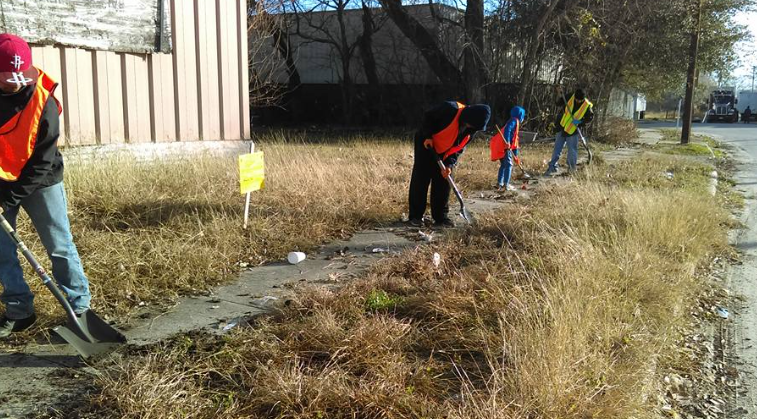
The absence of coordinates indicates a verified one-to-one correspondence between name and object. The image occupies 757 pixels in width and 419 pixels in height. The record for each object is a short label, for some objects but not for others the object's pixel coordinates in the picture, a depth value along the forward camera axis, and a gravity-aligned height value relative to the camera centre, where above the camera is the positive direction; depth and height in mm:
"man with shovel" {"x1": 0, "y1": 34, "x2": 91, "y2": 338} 3402 -413
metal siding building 7645 +309
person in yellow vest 11578 -226
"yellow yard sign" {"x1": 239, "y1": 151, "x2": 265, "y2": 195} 5906 -616
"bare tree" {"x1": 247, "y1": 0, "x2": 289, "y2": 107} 14130 +1926
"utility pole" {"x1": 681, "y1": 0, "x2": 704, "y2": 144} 17500 +1049
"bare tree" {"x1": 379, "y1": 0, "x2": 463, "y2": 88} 20641 +2322
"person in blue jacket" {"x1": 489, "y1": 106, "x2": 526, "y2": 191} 9711 -544
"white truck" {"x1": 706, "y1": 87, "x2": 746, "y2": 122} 45875 +602
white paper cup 5477 -1310
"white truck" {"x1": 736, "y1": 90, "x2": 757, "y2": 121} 48094 +1053
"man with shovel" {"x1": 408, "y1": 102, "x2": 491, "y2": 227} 6418 -408
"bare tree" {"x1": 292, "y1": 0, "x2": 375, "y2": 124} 23359 +3074
